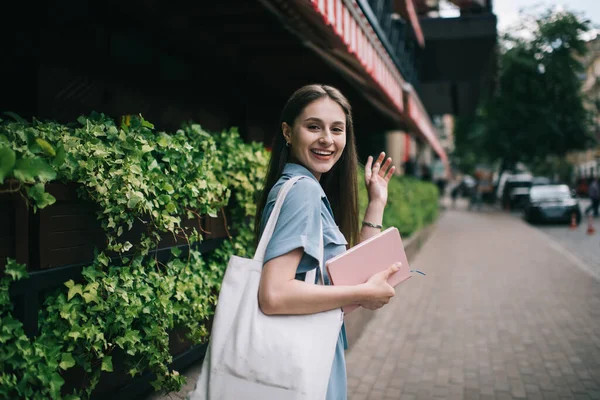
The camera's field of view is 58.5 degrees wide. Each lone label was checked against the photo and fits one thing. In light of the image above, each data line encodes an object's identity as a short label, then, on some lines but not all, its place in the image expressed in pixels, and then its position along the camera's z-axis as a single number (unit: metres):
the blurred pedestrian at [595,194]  22.34
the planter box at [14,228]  1.93
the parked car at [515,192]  28.61
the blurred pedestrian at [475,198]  29.95
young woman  1.59
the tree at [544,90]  25.69
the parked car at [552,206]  19.66
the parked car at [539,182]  28.38
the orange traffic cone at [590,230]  15.93
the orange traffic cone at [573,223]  17.81
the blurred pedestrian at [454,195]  34.86
